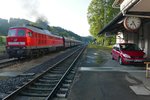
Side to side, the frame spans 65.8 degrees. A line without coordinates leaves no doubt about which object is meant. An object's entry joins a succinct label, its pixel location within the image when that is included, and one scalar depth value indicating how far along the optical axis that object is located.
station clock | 6.20
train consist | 9.39
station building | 5.39
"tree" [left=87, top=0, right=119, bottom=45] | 25.91
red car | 7.66
